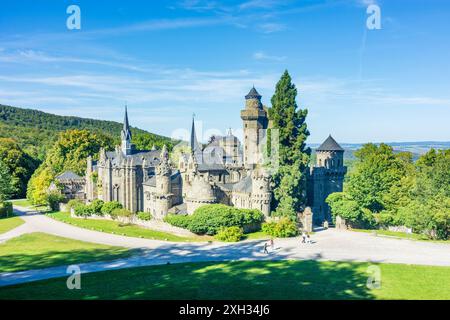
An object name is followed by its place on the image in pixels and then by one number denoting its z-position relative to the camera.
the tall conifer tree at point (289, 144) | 49.44
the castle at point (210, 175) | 49.81
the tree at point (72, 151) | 82.50
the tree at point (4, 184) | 63.91
